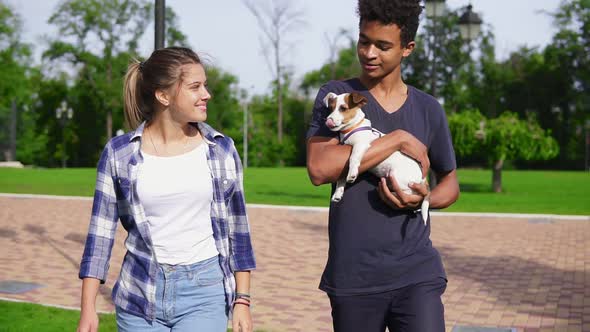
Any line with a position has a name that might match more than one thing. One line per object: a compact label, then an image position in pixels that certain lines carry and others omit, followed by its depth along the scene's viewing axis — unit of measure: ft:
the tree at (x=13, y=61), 178.09
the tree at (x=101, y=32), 217.36
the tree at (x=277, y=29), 206.59
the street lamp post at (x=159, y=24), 23.38
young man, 8.92
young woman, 9.33
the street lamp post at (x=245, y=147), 195.72
